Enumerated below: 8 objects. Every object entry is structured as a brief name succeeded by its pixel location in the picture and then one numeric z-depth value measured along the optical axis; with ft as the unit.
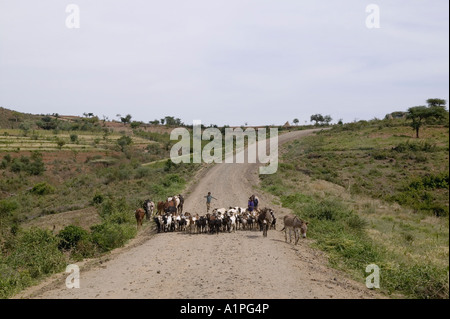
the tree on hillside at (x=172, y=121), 428.97
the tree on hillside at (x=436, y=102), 184.55
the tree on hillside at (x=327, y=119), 364.99
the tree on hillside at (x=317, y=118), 366.84
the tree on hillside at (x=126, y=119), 416.07
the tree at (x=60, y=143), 194.65
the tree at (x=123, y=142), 221.46
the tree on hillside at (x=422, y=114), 159.63
